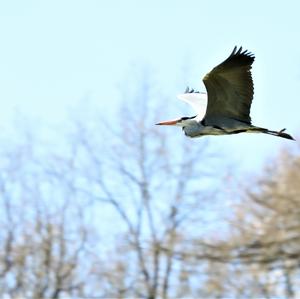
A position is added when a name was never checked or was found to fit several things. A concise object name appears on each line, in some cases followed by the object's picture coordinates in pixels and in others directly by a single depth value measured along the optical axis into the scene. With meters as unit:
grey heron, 19.62
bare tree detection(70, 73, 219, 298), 49.25
